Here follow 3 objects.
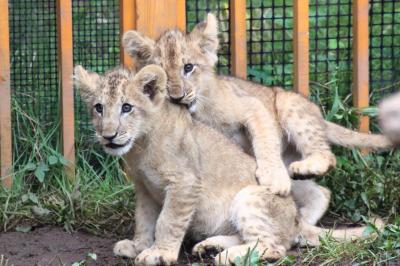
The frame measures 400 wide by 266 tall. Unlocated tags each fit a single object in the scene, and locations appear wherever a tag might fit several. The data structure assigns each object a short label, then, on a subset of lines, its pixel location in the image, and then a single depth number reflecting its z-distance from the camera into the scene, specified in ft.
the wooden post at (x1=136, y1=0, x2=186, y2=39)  27.82
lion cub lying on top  24.83
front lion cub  22.01
